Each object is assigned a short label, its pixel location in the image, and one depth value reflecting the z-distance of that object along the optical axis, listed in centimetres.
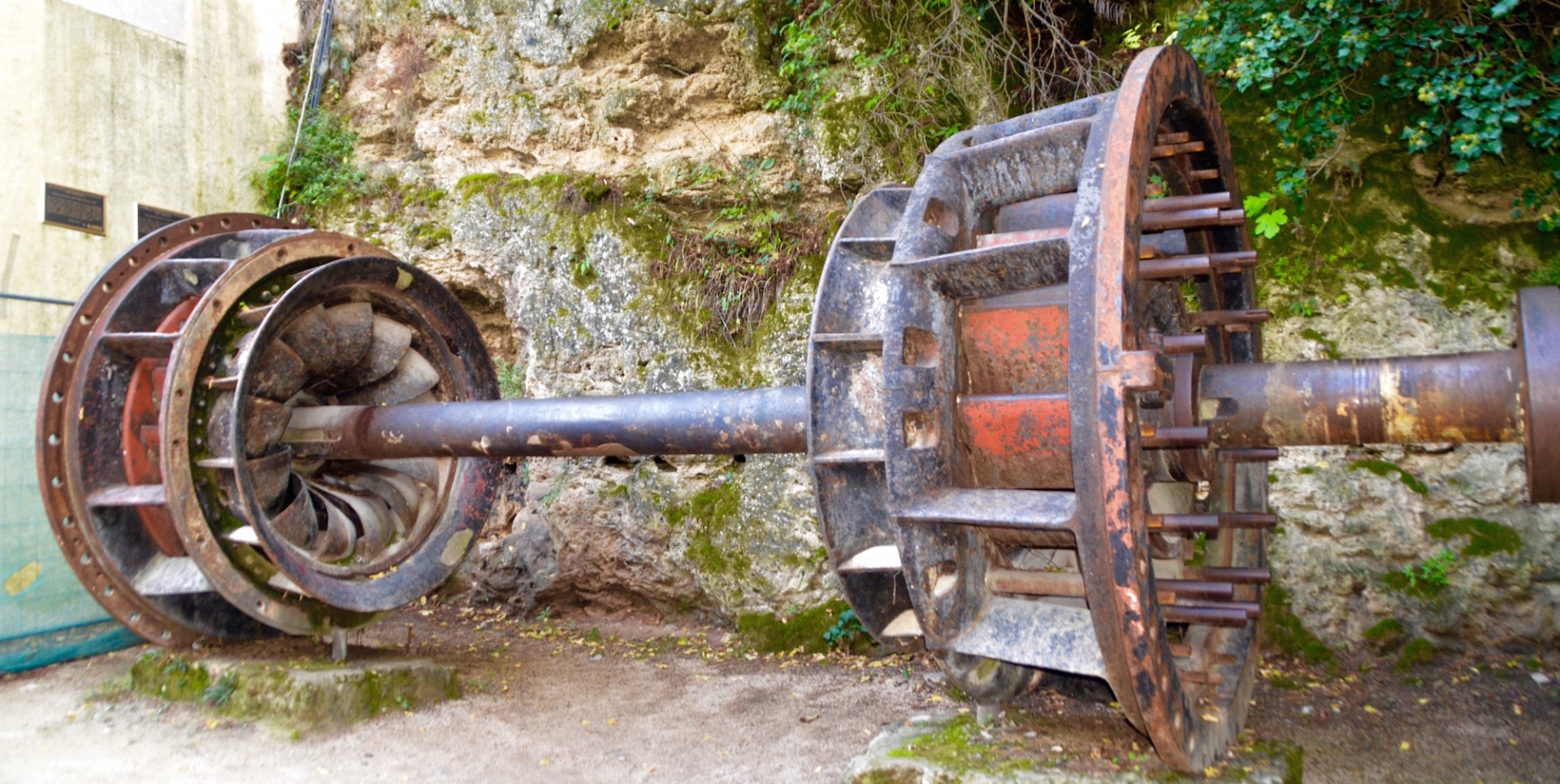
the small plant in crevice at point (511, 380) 634
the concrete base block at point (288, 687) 369
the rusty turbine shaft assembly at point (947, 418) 201
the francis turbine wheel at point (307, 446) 352
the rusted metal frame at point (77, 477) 378
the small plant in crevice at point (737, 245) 563
